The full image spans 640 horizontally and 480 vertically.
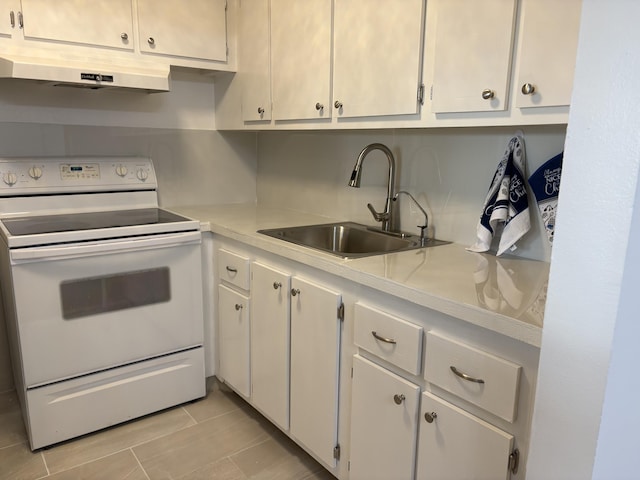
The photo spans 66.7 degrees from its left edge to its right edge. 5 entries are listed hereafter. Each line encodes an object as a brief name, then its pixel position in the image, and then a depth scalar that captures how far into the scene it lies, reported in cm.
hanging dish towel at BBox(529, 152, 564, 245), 152
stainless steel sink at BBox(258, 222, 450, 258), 203
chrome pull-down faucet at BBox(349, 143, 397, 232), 193
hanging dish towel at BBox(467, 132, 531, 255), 159
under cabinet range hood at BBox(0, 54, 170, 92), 191
